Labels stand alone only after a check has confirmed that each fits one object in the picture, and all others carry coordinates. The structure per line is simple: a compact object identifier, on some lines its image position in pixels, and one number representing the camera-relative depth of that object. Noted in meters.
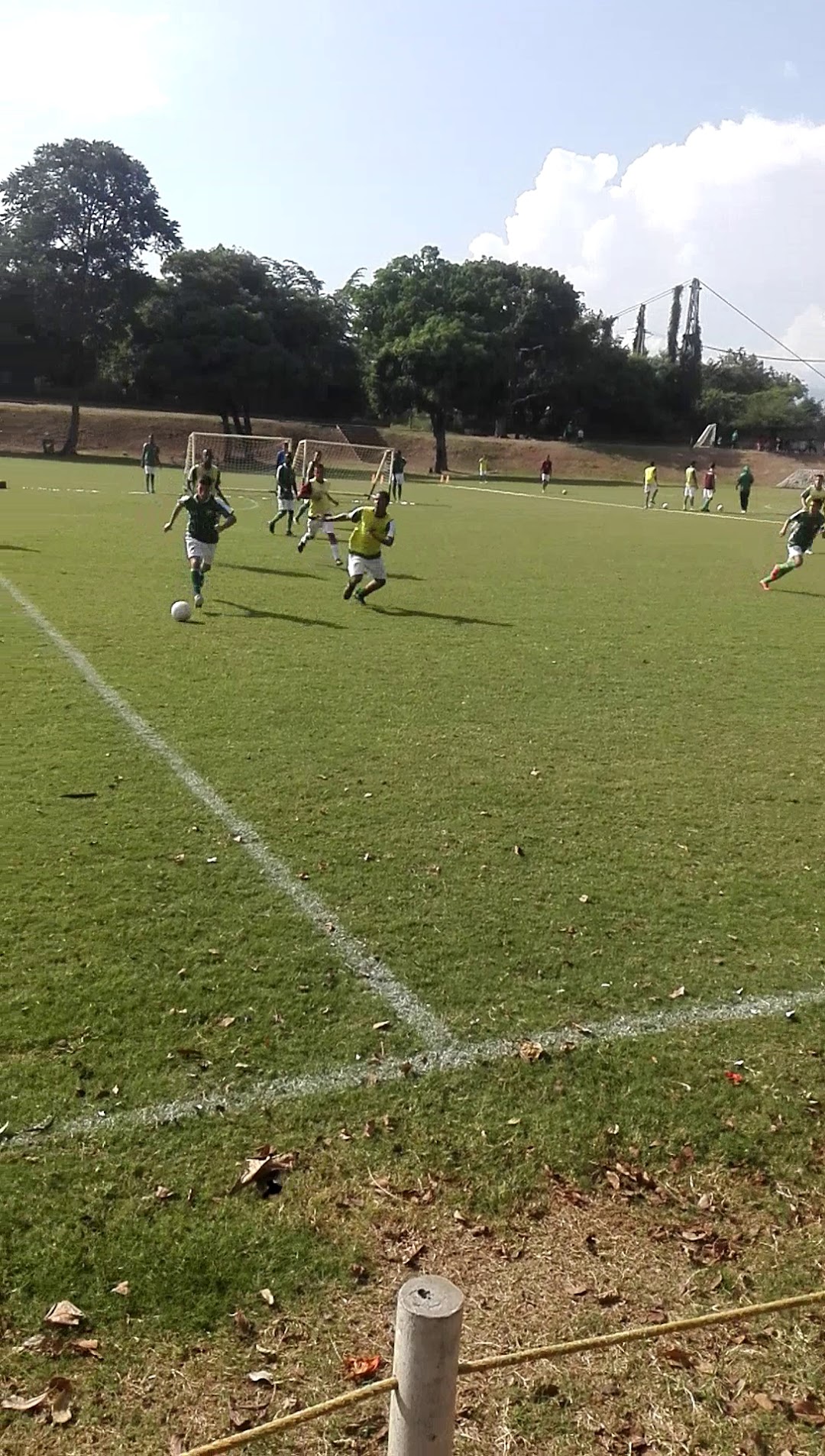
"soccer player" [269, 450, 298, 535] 24.34
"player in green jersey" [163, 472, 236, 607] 14.12
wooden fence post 2.11
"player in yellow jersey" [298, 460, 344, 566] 20.35
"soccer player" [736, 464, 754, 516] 41.28
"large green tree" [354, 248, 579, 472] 60.03
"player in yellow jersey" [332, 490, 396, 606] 14.53
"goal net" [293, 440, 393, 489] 55.16
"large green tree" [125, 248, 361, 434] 66.44
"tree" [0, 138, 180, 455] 60.53
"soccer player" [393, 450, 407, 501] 42.00
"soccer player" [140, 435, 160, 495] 35.47
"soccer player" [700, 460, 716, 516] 43.06
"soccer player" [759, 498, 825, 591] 19.23
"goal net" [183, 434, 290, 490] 39.75
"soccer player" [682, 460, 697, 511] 43.22
